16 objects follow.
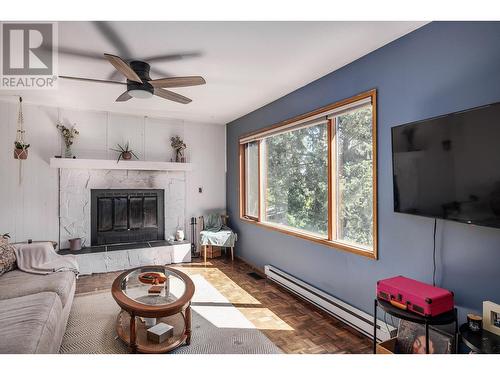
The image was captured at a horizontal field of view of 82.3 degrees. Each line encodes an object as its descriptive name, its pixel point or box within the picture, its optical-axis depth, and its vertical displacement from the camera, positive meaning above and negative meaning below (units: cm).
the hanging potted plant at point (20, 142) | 380 +70
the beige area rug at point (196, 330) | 226 -124
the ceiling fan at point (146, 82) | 241 +94
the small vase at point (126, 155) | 457 +58
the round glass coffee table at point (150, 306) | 211 -91
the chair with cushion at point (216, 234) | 468 -71
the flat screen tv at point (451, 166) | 151 +14
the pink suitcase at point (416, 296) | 164 -65
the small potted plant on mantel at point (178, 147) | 498 +77
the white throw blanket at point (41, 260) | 295 -74
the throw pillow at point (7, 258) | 278 -66
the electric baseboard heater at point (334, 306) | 229 -111
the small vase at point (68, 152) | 424 +59
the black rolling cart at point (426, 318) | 162 -75
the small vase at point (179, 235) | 483 -75
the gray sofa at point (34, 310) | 171 -86
